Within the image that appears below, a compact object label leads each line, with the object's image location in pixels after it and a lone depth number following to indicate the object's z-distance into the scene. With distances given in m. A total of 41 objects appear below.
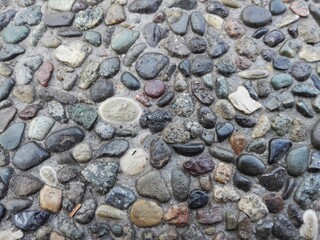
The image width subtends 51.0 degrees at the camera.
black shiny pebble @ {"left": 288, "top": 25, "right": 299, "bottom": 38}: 0.37
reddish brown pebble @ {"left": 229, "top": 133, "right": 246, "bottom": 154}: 0.34
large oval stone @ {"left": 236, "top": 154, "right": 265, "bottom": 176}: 0.34
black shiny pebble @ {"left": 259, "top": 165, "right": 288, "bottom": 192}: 0.33
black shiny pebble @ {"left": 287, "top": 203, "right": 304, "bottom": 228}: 0.33
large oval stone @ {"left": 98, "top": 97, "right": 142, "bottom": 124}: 0.36
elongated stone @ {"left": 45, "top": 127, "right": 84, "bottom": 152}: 0.35
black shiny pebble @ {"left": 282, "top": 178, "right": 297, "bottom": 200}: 0.33
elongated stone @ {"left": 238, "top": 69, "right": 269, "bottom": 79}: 0.36
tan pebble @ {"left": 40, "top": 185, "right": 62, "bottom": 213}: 0.34
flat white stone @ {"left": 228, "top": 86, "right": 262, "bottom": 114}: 0.35
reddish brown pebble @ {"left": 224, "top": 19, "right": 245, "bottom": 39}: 0.38
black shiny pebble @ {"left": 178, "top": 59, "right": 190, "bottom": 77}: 0.36
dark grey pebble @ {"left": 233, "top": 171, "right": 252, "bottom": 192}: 0.34
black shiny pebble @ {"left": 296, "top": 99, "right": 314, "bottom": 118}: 0.35
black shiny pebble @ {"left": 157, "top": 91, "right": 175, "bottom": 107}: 0.36
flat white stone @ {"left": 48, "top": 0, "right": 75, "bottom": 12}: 0.40
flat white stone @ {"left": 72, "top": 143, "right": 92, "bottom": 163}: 0.35
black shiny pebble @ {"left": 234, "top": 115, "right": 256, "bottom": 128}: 0.35
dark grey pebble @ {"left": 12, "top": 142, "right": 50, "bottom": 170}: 0.35
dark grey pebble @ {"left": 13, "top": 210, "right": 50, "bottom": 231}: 0.34
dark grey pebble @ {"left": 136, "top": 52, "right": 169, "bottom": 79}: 0.36
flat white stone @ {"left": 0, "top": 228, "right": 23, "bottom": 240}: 0.34
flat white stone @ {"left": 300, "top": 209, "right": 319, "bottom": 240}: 0.33
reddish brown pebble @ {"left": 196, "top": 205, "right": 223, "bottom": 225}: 0.33
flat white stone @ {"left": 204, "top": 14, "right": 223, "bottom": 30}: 0.38
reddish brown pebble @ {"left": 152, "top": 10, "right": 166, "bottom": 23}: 0.38
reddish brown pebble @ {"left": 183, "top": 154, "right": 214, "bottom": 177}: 0.34
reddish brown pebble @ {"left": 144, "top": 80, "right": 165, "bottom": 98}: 0.36
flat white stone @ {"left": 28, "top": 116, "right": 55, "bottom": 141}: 0.36
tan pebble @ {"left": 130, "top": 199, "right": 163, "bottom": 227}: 0.33
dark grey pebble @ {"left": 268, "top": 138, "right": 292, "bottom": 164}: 0.34
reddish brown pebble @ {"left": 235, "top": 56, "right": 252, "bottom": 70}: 0.37
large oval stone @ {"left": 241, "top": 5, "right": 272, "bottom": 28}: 0.38
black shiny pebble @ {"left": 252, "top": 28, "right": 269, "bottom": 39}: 0.37
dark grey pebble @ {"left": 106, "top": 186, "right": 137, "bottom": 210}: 0.34
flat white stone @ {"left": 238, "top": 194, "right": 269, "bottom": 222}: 0.33
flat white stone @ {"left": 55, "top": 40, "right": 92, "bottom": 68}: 0.38
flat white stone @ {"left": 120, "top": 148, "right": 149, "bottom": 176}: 0.34
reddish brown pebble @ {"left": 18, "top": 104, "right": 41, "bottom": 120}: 0.37
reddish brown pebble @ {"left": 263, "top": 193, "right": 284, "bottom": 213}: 0.33
